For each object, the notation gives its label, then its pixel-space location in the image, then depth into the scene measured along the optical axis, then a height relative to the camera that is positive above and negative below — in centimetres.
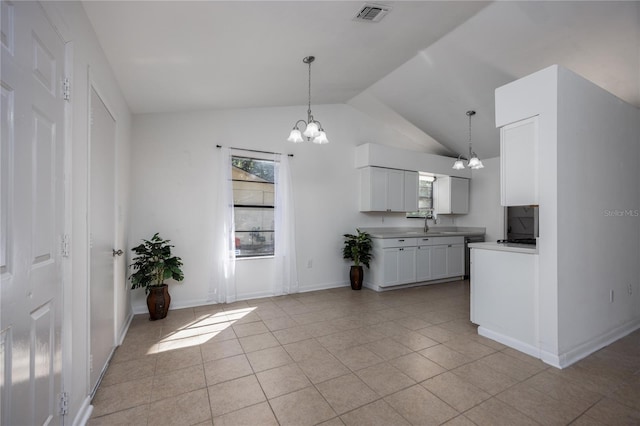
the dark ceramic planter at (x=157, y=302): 333 -106
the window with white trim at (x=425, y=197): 595 +33
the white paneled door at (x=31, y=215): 101 +0
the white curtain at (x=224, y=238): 397 -36
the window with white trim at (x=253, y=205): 428 +12
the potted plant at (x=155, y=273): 326 -70
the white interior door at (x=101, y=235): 197 -17
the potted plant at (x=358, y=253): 476 -70
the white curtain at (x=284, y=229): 439 -25
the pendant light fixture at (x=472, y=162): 423 +76
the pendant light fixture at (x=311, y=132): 295 +85
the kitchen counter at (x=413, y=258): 473 -82
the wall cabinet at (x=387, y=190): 504 +41
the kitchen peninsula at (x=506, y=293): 254 -80
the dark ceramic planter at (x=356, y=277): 479 -110
